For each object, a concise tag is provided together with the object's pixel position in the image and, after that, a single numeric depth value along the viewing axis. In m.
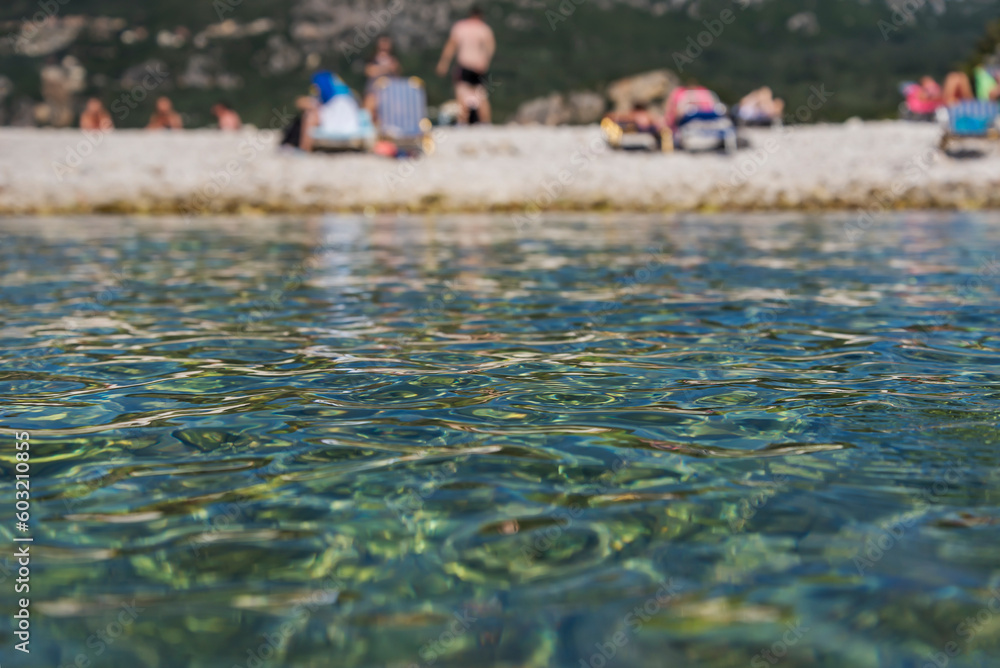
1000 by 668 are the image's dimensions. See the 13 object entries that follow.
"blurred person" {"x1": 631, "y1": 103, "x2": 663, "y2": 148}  16.31
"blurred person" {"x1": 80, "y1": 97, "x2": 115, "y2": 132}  18.28
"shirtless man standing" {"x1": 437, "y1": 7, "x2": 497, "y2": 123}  16.03
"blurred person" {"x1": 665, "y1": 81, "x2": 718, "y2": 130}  16.45
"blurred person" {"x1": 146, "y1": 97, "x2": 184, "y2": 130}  19.23
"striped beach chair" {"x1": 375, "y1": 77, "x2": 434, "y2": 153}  15.20
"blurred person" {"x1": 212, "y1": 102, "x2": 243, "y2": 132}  18.94
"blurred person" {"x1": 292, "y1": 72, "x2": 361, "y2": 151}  15.27
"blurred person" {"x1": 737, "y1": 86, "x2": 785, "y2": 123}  20.31
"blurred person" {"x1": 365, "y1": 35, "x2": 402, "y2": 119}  15.89
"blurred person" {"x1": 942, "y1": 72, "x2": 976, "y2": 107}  17.05
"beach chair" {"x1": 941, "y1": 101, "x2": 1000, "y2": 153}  14.84
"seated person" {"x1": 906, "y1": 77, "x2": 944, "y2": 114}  22.00
